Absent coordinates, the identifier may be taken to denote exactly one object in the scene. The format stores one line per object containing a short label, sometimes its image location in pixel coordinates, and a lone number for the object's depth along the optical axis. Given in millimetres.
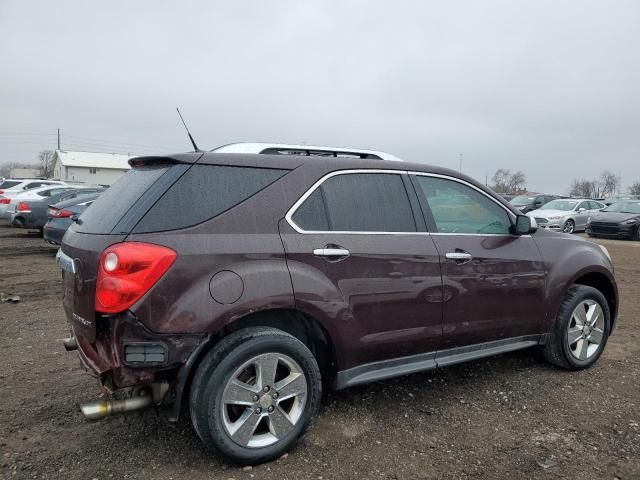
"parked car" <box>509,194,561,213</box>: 23338
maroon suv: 2594
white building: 63094
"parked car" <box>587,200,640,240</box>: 17219
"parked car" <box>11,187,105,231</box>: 13547
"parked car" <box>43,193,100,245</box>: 9641
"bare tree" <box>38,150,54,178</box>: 81412
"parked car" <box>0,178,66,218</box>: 16078
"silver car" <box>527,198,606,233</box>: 19391
